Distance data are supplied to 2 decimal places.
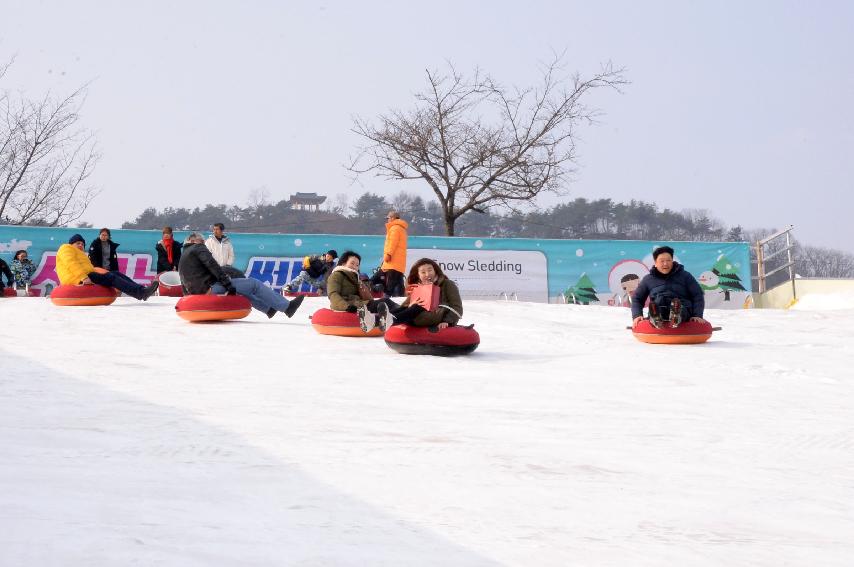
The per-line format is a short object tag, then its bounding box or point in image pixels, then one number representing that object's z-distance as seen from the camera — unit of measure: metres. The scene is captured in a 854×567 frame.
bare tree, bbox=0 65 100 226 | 26.23
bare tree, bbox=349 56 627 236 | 26.03
